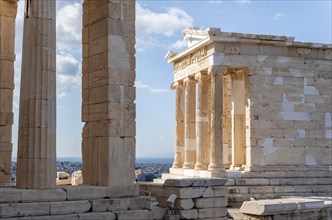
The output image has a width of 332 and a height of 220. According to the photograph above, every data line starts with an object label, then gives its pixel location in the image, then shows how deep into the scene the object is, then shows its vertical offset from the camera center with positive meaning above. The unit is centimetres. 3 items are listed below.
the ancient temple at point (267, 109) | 2386 +212
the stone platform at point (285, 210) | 1712 -176
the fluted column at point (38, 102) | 1355 +132
